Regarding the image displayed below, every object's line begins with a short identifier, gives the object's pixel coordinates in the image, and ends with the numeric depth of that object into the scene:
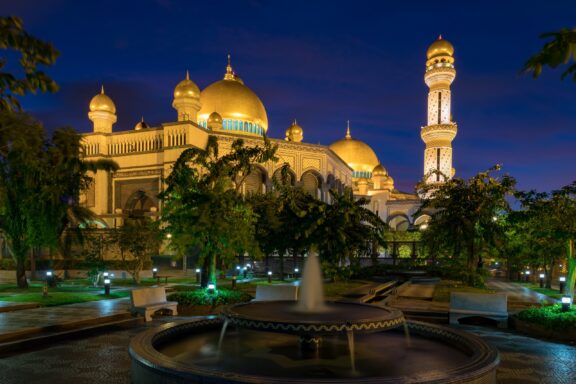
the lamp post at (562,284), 18.91
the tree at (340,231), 15.63
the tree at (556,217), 11.09
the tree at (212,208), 12.89
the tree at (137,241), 21.36
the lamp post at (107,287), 16.37
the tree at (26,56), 3.61
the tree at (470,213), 17.58
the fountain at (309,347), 4.93
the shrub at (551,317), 9.33
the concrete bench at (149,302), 11.07
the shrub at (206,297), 12.62
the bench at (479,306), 10.71
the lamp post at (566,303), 10.04
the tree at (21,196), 15.15
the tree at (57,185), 16.47
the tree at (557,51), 2.79
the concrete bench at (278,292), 10.74
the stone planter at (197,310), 12.37
